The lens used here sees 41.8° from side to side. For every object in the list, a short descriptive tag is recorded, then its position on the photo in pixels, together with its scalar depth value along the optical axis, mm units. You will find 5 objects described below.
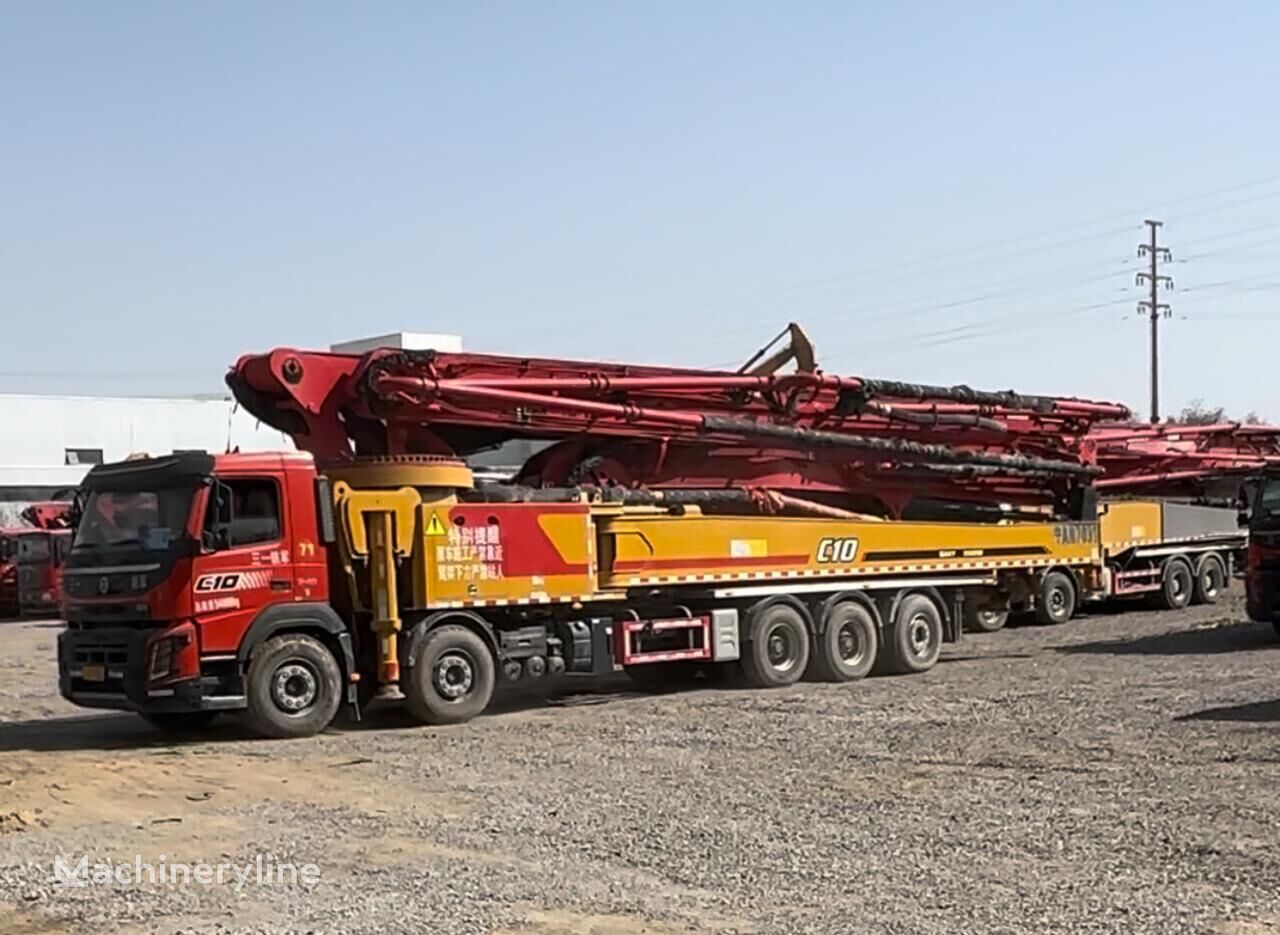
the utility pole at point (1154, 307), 59656
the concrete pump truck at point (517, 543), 15148
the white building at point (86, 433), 54750
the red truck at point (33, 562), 37031
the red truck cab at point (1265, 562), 21125
